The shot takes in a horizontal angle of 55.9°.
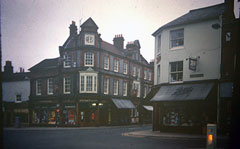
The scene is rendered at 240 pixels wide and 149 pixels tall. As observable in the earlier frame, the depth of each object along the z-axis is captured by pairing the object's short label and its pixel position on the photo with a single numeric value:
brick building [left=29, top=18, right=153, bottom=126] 31.42
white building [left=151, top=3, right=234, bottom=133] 18.50
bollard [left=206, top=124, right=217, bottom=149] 9.40
